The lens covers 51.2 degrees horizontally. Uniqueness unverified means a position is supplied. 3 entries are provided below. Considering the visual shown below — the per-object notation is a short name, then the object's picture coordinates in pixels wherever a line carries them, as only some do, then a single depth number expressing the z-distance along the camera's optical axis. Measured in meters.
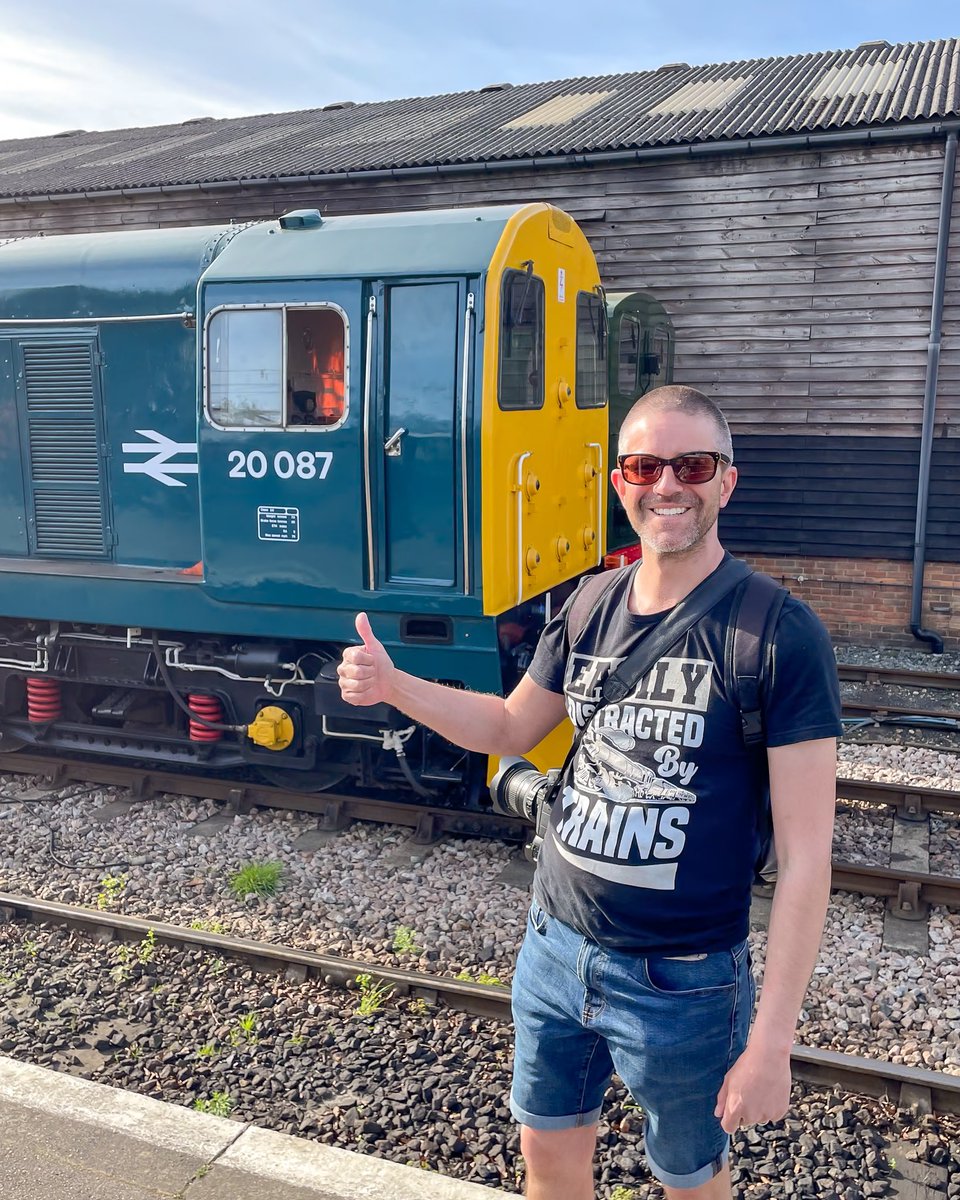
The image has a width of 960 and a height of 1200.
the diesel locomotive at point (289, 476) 5.46
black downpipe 10.55
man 1.97
